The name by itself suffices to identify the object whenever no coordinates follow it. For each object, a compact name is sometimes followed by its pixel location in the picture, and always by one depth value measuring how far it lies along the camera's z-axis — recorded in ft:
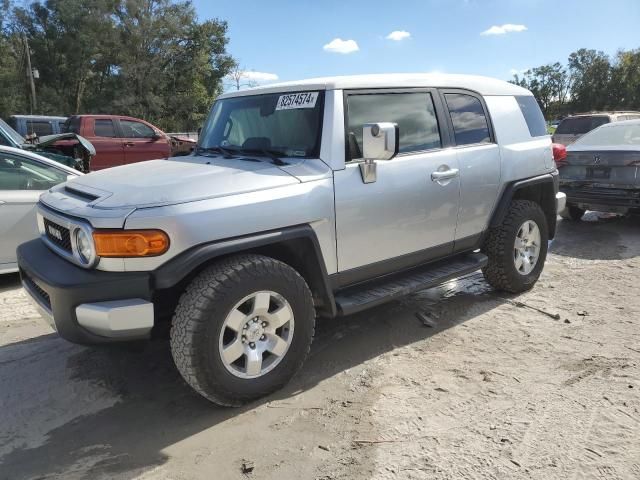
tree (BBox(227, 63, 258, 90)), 143.13
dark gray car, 22.76
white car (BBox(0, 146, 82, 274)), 17.16
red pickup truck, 45.57
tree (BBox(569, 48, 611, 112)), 192.75
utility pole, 123.24
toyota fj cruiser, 8.89
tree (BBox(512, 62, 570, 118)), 228.84
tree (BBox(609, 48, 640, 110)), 178.81
